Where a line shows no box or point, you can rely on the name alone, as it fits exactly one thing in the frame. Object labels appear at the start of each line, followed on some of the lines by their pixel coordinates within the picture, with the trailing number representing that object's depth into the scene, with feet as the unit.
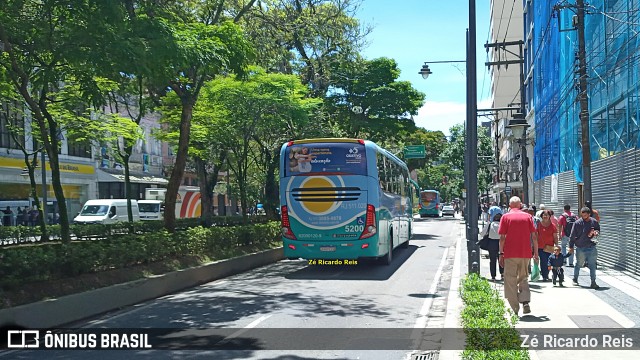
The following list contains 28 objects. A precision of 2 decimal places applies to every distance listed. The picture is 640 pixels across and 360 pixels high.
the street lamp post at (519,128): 68.96
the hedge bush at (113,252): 33.01
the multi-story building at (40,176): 125.49
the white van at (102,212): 124.88
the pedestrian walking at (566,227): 50.16
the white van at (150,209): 148.97
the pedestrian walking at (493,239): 47.44
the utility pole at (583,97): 52.75
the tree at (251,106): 68.80
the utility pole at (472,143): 43.39
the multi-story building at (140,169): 164.55
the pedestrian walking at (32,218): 121.80
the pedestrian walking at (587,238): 41.52
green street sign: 184.85
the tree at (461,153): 196.54
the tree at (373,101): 118.73
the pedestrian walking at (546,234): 44.73
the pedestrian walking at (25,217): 120.22
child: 43.19
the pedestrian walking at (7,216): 123.44
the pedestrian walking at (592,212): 47.14
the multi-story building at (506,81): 194.45
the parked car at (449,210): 243.19
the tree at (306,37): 70.23
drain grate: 24.68
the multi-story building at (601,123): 50.96
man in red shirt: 31.40
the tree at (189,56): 38.09
